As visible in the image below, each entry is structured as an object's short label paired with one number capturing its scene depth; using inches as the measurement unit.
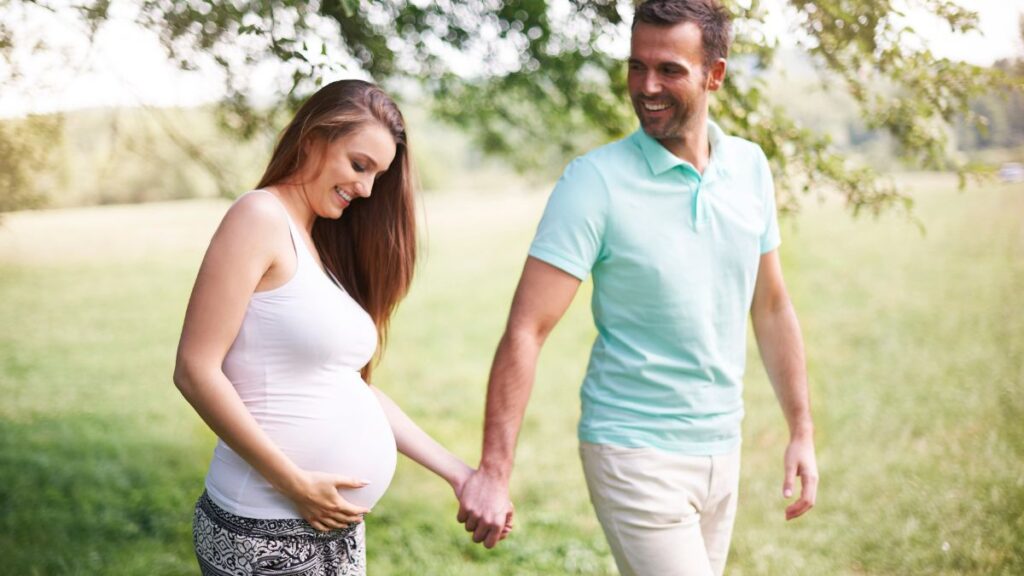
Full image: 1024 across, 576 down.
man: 93.8
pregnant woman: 74.6
